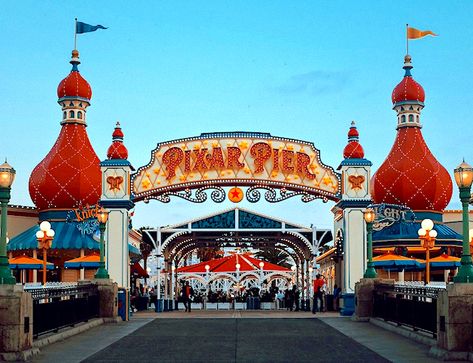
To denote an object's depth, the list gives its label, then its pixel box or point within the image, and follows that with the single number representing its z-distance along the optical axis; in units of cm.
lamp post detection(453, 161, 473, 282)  1526
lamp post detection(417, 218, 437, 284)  2689
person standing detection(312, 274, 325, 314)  3378
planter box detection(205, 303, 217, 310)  4836
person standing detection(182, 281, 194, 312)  3750
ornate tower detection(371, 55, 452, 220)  4647
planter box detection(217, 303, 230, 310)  4721
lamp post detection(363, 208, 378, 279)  2743
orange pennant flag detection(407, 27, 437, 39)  3809
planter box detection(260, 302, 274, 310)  4744
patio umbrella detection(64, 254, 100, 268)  3603
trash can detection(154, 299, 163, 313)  3736
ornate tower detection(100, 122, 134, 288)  3112
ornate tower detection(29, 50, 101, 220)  4459
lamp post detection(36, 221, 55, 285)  2855
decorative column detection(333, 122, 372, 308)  3116
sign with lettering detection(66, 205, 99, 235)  3647
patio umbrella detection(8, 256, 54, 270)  3628
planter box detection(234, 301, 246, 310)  4800
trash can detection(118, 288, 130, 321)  2945
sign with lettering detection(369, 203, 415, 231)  3659
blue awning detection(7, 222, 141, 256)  4047
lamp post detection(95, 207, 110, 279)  2759
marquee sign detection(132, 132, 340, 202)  3250
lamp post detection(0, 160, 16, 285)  1574
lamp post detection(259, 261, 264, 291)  4875
